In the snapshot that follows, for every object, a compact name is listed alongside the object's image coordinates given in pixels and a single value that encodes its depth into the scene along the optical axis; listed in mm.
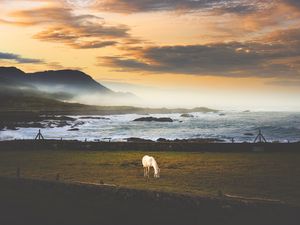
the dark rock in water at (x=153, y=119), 130125
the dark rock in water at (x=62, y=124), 91444
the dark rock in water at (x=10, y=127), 77375
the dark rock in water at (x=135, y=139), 54544
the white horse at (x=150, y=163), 21734
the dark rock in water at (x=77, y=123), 93250
